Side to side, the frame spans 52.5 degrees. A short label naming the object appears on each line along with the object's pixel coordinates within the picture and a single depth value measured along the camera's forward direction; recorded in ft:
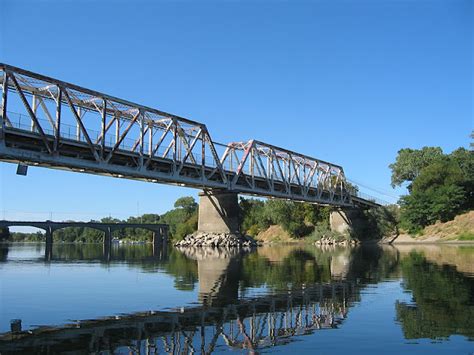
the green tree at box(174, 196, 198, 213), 627.13
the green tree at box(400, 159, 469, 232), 335.88
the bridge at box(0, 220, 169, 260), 434.71
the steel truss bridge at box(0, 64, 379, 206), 171.22
